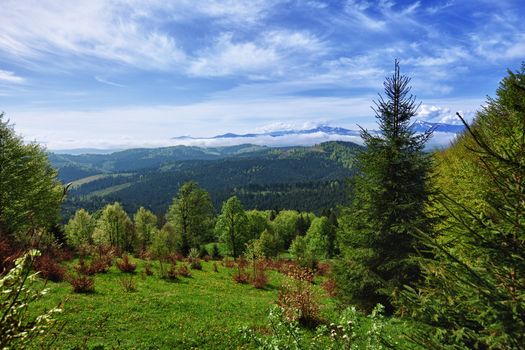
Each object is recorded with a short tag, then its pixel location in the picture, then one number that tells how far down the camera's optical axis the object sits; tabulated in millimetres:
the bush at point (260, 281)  27453
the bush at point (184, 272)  28344
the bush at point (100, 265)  24058
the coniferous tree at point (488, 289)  4677
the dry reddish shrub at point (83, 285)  18664
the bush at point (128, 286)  20594
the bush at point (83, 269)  23034
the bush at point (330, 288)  20164
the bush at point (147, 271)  26734
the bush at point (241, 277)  28631
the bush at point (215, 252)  67488
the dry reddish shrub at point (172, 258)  32388
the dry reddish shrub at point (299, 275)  16161
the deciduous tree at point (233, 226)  56844
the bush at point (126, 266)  26609
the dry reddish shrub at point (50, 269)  20105
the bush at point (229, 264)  37000
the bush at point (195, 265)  33191
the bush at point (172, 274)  26453
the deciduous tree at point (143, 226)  64688
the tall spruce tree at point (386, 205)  16875
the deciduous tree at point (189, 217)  56156
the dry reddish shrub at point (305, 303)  15812
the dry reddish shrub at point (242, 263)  31809
